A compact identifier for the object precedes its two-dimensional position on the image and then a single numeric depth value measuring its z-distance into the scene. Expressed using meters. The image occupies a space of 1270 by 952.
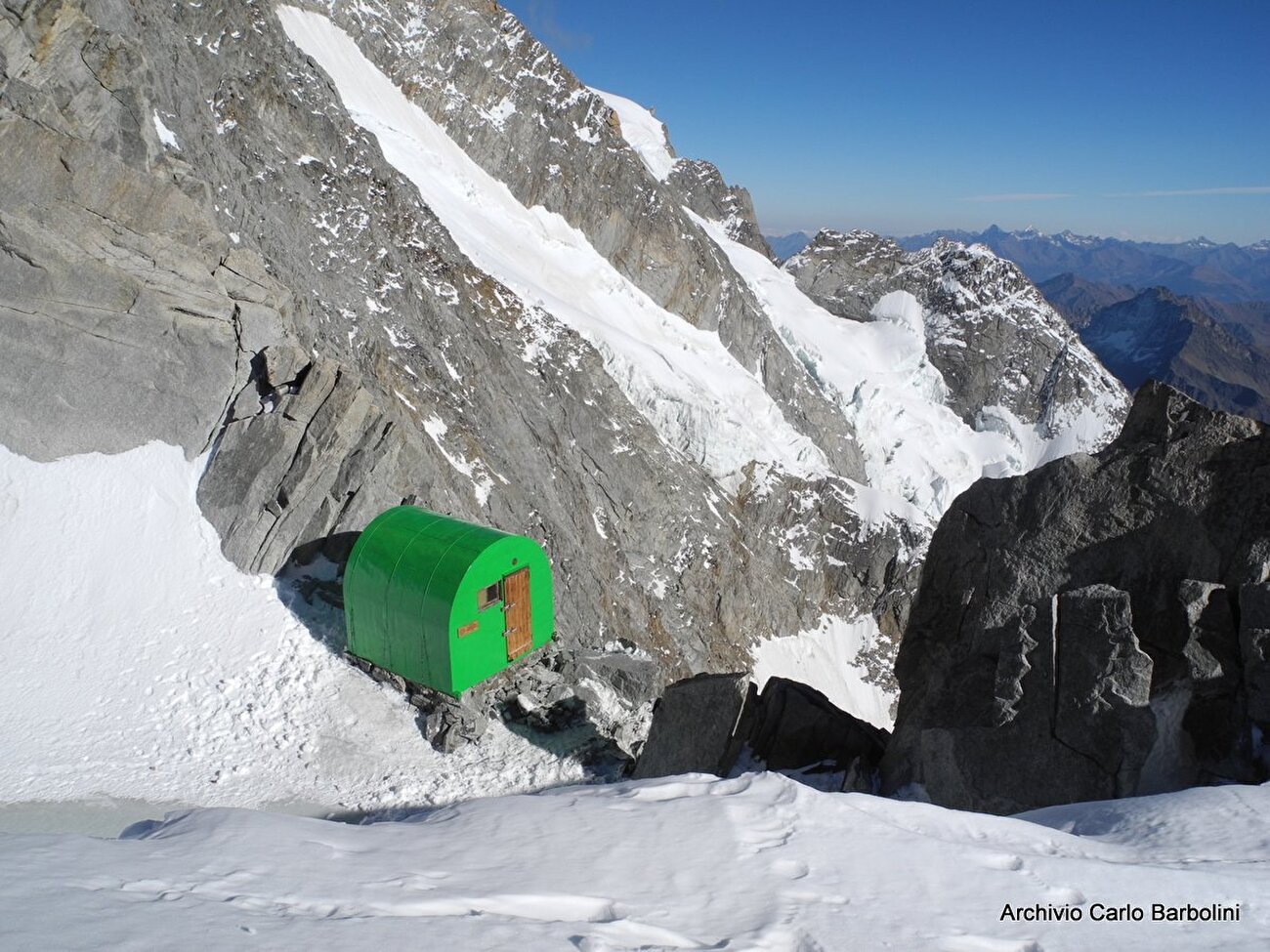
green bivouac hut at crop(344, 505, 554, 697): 12.91
